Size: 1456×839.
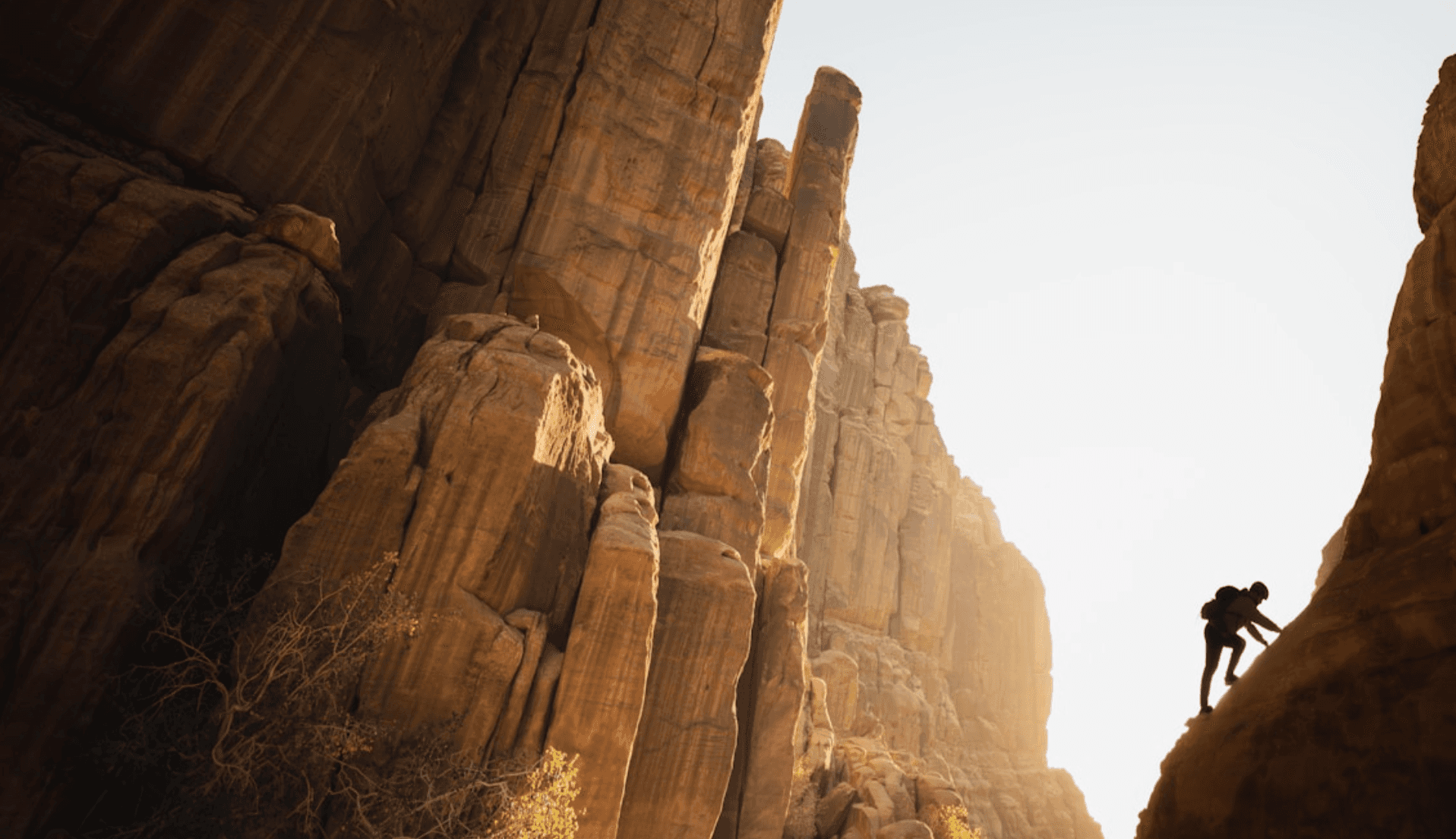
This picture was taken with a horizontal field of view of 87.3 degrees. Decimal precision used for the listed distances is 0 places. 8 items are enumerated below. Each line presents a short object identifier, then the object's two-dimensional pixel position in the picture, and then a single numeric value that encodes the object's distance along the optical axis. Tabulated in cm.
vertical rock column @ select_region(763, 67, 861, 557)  3700
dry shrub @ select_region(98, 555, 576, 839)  1430
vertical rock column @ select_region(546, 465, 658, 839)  1852
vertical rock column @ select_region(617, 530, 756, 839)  2175
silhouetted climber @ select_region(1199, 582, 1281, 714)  966
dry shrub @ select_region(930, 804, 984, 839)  3872
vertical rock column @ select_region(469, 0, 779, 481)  2908
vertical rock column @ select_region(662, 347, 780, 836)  2938
